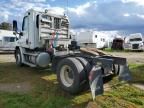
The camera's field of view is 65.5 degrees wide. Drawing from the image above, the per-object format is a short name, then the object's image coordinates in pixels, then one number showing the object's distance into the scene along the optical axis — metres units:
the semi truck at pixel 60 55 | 3.32
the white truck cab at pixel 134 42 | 16.23
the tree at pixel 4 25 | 29.26
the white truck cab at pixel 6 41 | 11.80
